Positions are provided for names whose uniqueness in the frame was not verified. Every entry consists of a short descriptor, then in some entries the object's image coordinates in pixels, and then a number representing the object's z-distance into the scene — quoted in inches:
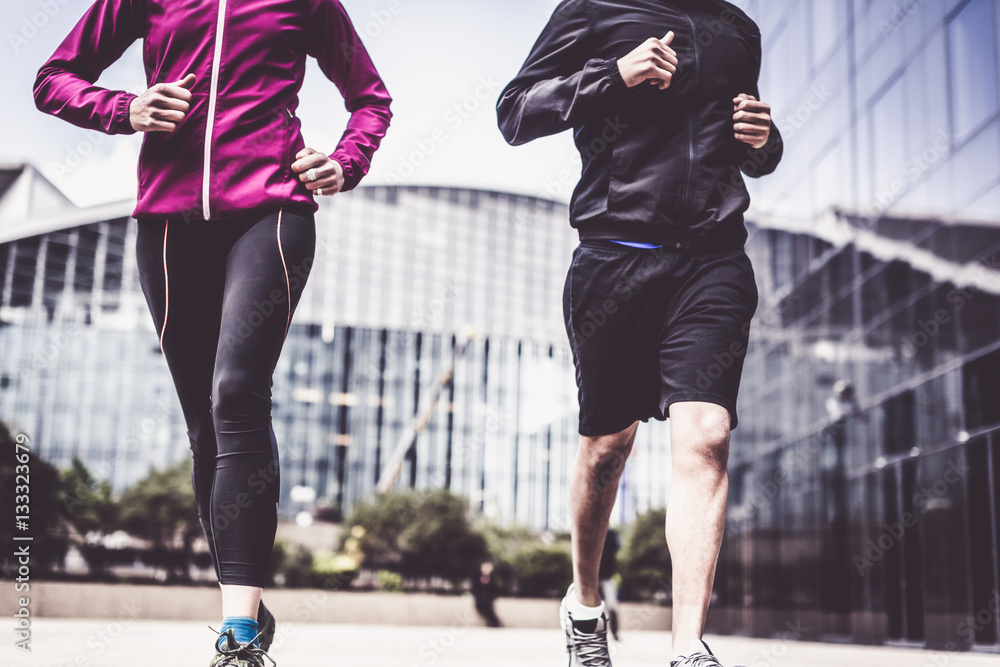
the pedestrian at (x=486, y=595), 822.5
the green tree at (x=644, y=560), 1113.4
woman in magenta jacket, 94.4
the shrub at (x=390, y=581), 1030.4
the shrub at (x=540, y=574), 1002.7
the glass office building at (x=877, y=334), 457.1
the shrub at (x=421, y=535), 1161.4
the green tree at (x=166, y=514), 978.1
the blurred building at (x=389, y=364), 2652.6
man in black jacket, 94.7
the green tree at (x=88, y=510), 606.2
